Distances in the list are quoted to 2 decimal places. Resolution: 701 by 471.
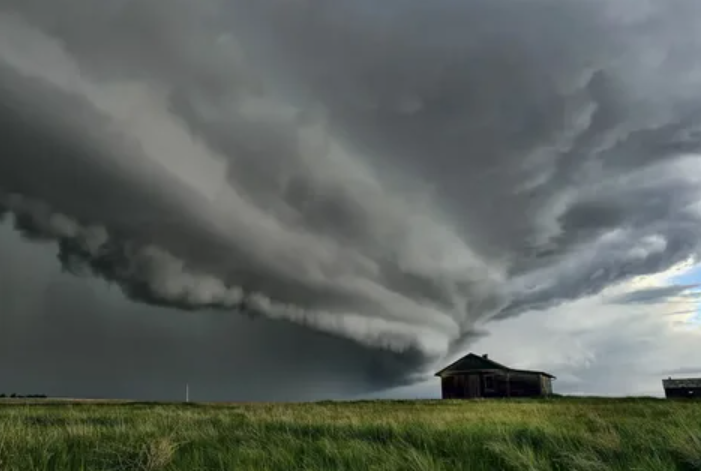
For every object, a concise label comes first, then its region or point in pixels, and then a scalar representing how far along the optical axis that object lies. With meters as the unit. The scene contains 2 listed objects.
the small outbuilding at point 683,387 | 70.19
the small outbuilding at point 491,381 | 69.81
